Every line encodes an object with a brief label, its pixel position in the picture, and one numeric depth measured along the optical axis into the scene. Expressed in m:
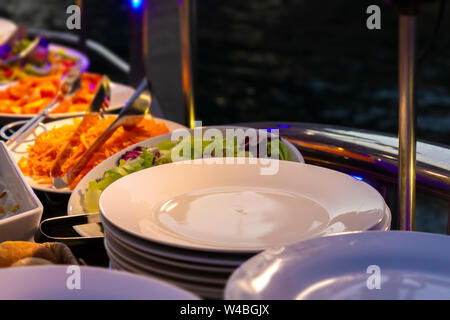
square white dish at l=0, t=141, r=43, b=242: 1.22
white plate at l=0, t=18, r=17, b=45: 3.20
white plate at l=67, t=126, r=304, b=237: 1.26
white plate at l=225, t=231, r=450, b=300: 1.05
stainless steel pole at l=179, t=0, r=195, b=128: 1.54
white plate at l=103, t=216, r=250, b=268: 1.09
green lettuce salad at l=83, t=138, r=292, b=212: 1.40
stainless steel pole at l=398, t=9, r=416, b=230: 1.11
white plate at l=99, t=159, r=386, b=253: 1.16
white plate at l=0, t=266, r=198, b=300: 1.03
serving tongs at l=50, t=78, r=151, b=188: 1.46
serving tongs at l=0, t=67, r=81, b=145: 1.68
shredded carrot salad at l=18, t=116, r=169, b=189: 1.52
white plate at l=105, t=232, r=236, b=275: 1.09
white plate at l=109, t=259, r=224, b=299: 1.10
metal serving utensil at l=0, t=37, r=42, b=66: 2.79
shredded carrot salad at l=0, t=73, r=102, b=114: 2.00
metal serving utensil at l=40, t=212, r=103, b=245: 1.23
